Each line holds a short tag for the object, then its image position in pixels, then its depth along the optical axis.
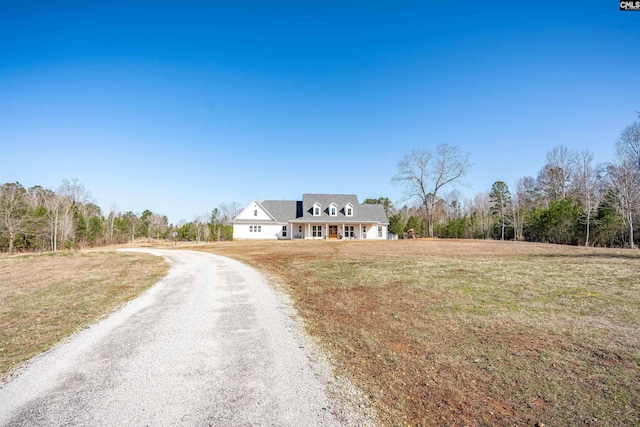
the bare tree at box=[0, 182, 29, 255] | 28.50
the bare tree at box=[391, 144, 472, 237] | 45.16
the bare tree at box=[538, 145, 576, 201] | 48.66
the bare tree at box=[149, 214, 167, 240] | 52.47
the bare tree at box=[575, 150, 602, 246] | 43.41
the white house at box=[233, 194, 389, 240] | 42.06
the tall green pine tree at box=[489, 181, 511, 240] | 54.81
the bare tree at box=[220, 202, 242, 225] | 74.19
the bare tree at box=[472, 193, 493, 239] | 51.59
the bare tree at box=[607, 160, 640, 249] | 29.83
